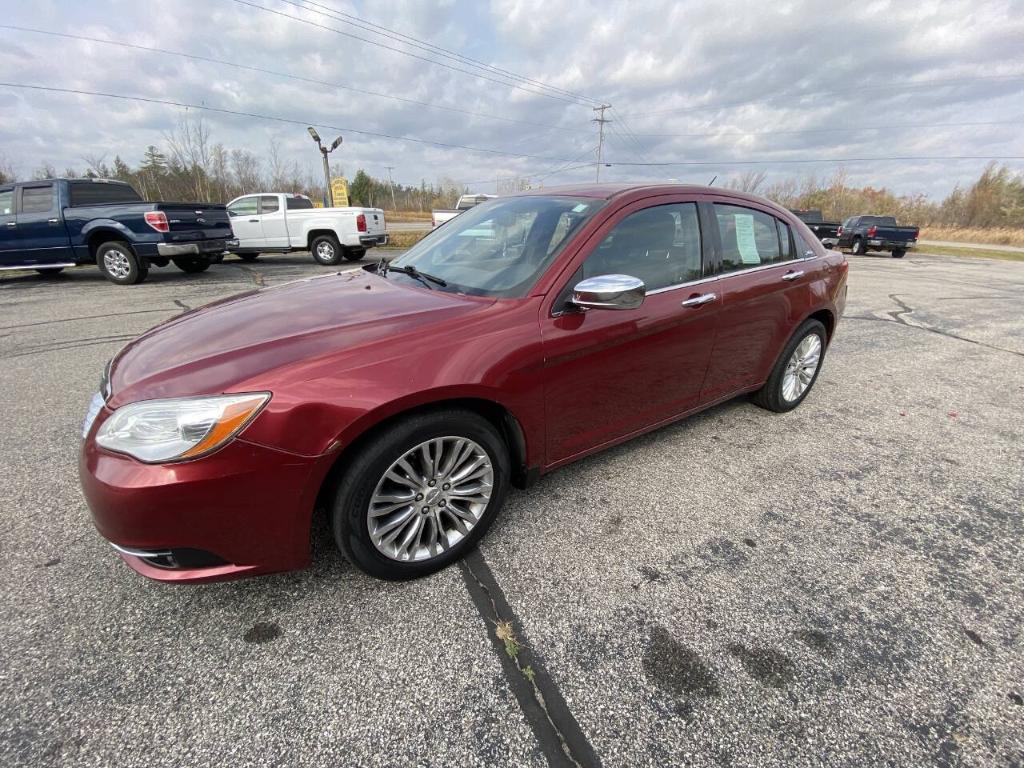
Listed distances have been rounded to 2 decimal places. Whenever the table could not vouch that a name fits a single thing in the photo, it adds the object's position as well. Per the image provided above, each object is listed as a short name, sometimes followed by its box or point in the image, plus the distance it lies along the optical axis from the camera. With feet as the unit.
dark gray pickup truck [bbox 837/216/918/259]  67.31
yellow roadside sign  72.96
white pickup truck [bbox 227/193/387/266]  40.32
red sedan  5.60
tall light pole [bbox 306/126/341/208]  66.03
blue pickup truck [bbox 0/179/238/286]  29.07
